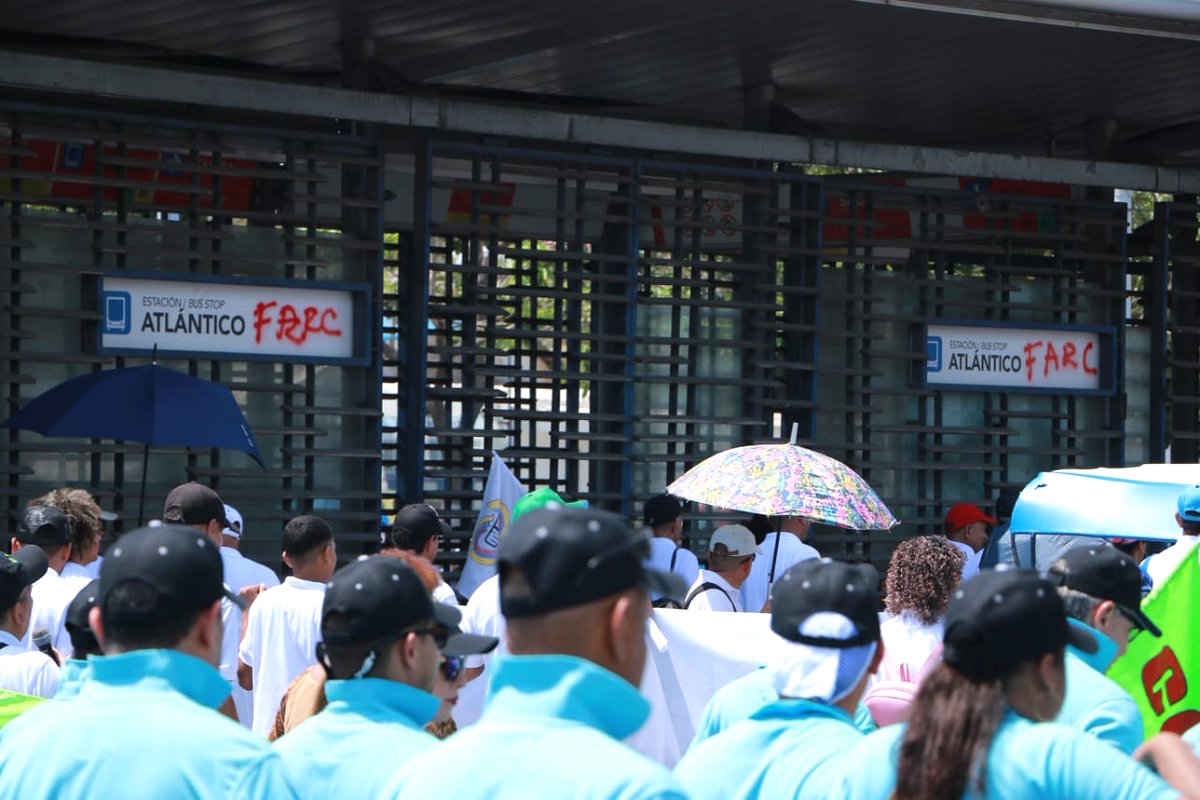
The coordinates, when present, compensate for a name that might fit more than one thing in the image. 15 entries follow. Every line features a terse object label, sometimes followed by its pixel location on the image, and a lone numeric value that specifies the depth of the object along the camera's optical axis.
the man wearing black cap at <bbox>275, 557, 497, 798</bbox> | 6.61
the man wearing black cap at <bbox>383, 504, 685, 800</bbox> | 4.98
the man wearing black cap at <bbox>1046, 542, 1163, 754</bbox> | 8.25
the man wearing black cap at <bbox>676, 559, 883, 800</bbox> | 6.87
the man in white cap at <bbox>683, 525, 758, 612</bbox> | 15.66
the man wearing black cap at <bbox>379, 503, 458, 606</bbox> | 14.36
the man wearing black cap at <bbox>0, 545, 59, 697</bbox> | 10.21
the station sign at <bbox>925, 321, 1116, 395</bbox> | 27.81
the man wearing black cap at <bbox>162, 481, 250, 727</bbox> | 14.47
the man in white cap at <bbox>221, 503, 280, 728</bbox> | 14.14
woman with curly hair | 11.97
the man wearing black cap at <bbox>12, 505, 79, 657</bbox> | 12.99
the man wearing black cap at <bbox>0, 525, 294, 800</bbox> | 5.79
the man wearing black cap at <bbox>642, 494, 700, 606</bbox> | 18.73
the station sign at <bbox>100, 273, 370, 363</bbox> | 22.14
